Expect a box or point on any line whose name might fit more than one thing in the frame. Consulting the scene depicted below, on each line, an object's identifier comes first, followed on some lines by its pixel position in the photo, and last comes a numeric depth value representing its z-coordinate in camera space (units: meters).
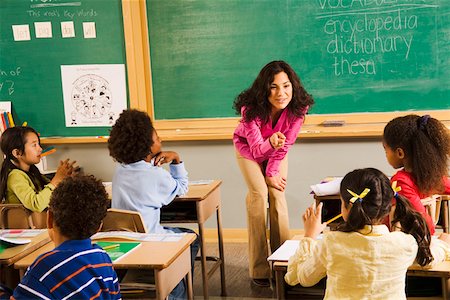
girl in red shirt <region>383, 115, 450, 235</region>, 2.91
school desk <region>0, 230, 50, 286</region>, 2.64
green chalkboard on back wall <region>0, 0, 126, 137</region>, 5.27
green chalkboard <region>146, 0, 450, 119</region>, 4.80
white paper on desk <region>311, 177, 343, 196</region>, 3.43
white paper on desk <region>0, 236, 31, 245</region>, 2.77
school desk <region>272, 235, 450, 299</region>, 2.36
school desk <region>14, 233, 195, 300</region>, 2.49
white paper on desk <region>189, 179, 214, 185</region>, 4.07
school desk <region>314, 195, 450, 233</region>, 3.46
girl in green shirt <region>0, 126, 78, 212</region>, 3.93
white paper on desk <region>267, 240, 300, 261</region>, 2.54
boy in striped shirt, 2.17
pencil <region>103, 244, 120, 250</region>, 2.70
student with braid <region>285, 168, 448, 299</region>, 2.27
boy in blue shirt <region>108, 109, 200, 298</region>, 3.35
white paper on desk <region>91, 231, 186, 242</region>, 2.81
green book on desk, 2.61
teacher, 4.00
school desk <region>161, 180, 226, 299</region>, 3.68
